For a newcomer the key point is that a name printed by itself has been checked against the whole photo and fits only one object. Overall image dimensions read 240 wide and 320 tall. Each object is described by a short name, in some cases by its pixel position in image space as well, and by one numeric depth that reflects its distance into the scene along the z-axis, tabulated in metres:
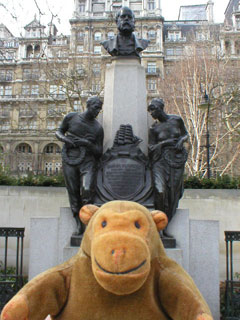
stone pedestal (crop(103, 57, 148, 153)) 5.89
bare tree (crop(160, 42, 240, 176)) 23.58
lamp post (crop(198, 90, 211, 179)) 16.16
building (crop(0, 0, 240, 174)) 48.59
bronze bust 6.18
